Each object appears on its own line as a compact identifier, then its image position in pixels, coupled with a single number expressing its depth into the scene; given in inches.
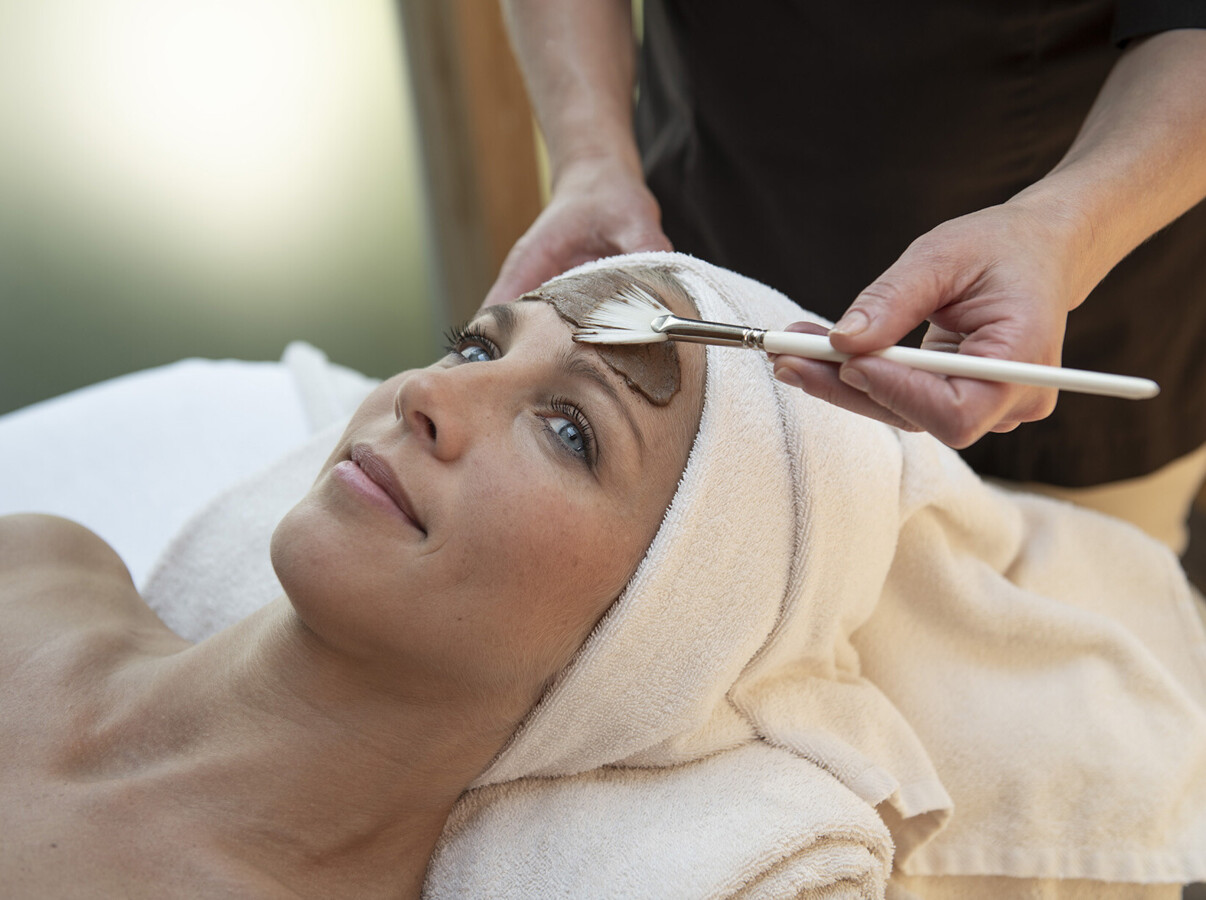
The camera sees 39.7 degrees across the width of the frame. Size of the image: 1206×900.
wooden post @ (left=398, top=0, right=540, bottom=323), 44.8
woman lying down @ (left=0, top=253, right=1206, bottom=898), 22.7
